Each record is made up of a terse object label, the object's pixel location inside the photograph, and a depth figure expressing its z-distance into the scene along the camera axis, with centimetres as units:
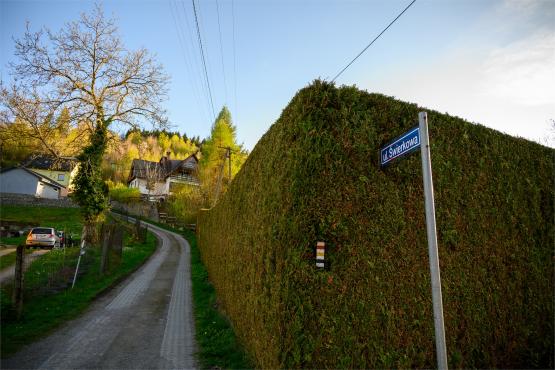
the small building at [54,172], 5494
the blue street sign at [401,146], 326
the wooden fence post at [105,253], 1255
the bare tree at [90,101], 1755
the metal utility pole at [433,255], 285
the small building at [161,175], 5469
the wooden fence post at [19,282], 711
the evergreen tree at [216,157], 3653
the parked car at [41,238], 1894
